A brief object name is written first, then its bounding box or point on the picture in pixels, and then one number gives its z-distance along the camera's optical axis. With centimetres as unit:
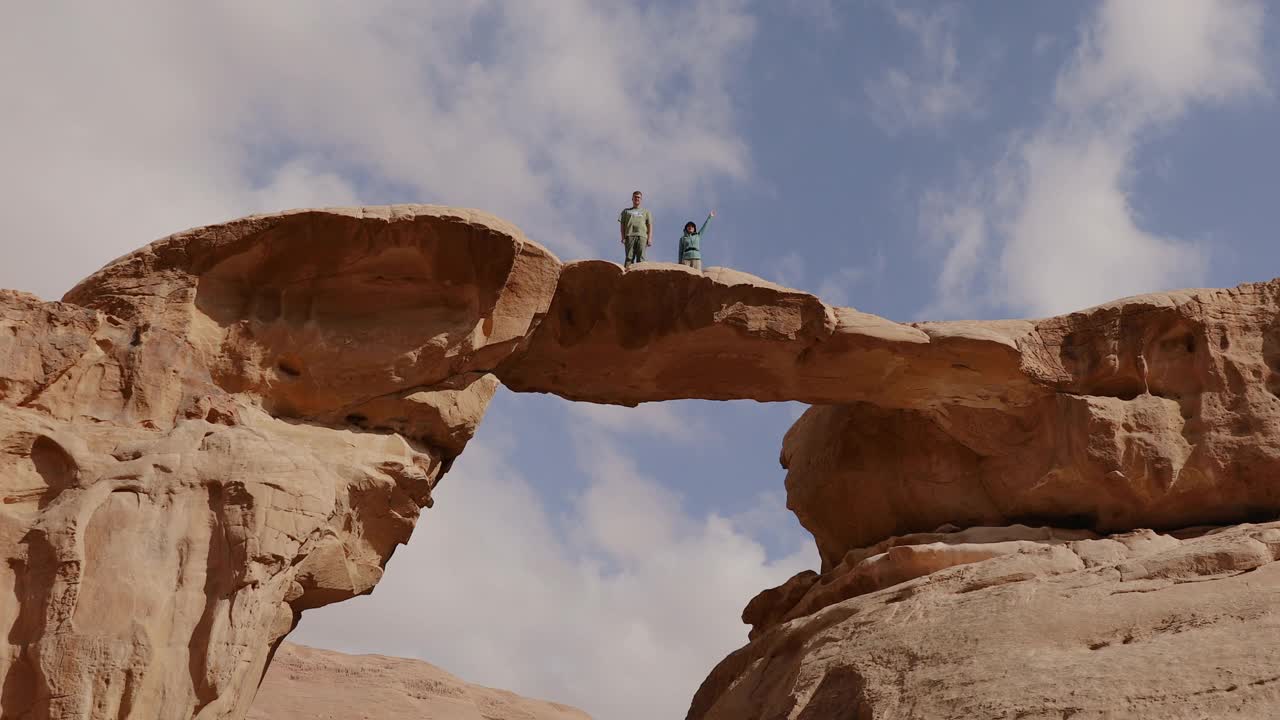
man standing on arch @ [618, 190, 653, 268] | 1452
